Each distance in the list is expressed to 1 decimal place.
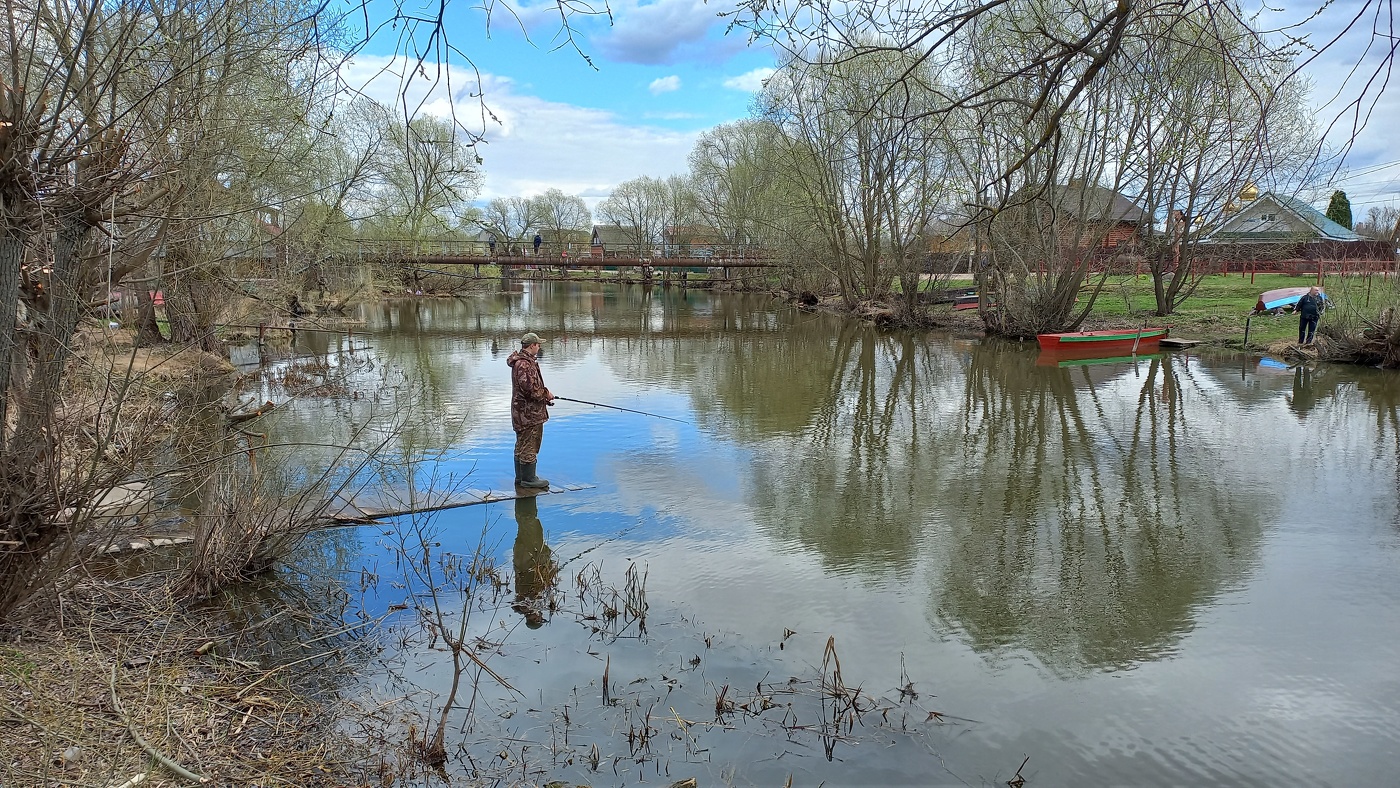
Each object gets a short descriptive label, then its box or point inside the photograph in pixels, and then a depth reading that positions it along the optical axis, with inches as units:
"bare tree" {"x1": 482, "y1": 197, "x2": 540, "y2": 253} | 3228.1
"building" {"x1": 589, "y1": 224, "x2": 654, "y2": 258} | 2847.0
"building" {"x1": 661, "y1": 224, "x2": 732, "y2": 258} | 2549.2
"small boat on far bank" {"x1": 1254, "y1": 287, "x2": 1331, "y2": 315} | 1056.8
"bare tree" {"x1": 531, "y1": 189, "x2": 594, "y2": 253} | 3673.7
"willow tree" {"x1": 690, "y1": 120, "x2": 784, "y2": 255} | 2300.7
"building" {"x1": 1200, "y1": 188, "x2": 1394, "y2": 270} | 1169.8
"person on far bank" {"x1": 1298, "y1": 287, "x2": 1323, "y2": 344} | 812.4
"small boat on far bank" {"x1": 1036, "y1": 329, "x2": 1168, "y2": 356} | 864.3
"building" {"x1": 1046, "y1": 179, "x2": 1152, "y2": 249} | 892.0
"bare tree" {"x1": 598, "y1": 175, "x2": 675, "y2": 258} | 3292.3
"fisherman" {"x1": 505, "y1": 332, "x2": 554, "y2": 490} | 363.9
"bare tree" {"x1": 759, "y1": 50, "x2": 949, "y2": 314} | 1135.0
